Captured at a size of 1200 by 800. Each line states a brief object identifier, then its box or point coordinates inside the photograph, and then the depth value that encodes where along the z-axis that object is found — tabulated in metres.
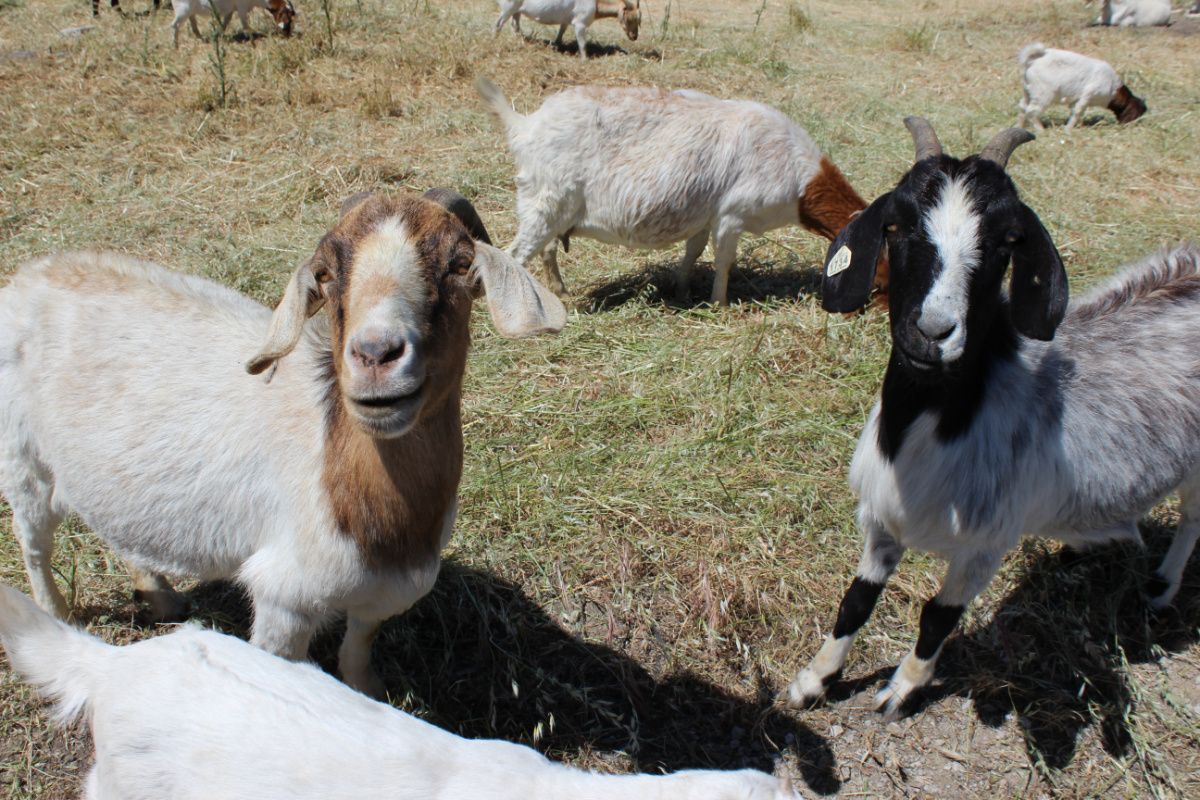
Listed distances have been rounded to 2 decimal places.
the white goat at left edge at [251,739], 1.70
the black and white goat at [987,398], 2.31
